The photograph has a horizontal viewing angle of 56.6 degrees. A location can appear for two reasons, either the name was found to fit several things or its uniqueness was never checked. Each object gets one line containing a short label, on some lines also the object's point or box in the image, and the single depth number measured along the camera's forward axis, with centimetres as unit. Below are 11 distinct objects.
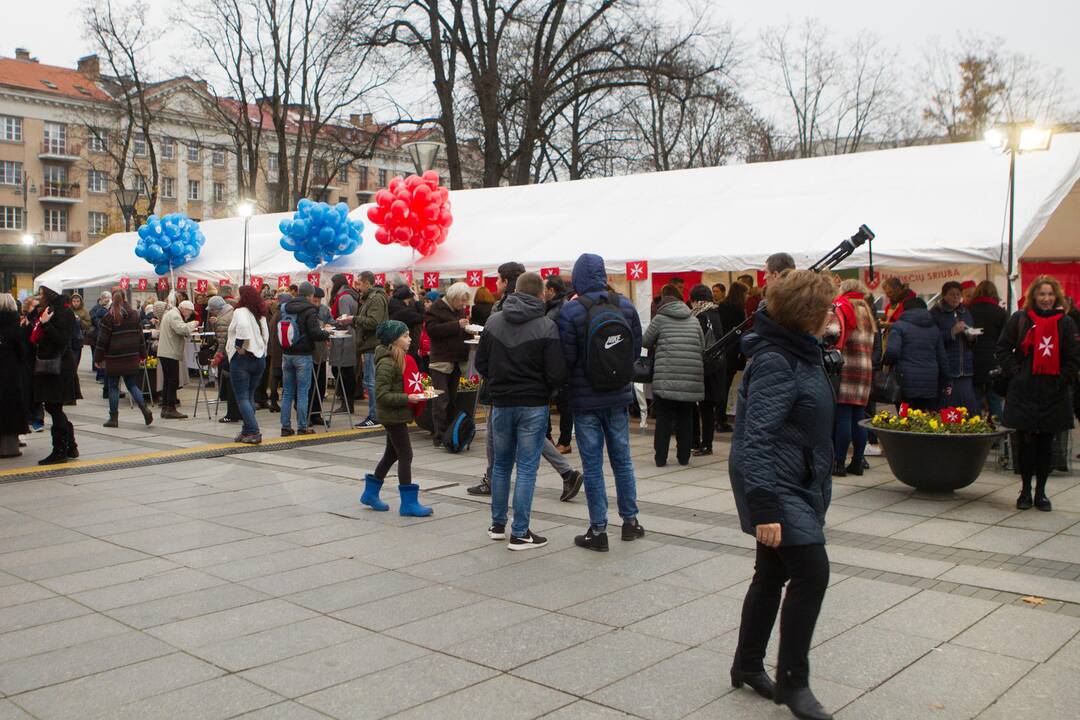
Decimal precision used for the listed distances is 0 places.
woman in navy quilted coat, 352
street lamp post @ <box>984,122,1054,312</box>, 1055
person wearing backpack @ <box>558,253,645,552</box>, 619
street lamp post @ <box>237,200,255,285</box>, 1889
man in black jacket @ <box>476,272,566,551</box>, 616
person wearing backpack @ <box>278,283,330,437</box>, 1137
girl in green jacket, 709
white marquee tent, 1137
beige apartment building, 6322
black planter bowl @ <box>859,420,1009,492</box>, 758
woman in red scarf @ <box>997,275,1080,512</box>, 720
